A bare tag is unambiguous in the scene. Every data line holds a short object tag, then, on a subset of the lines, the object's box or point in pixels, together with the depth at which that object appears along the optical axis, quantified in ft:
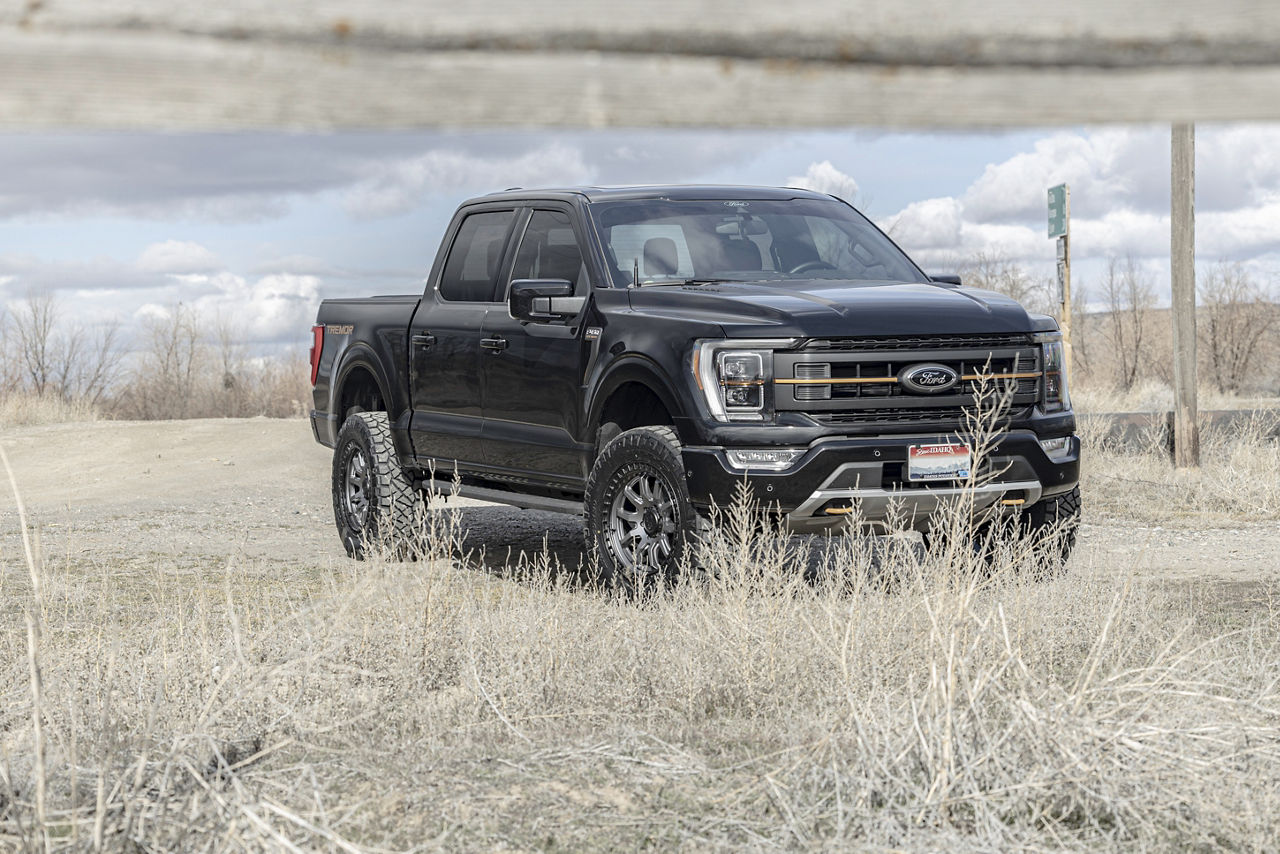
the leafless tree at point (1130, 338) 134.92
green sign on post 58.65
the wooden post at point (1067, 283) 59.06
